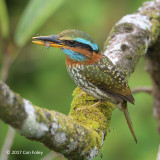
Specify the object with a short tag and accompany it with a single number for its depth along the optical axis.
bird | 5.82
